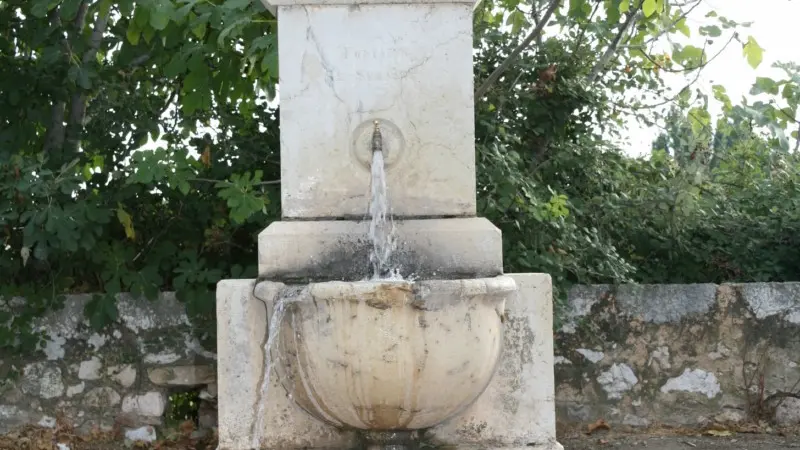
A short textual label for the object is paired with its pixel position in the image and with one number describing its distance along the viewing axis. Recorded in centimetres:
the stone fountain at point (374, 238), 288
